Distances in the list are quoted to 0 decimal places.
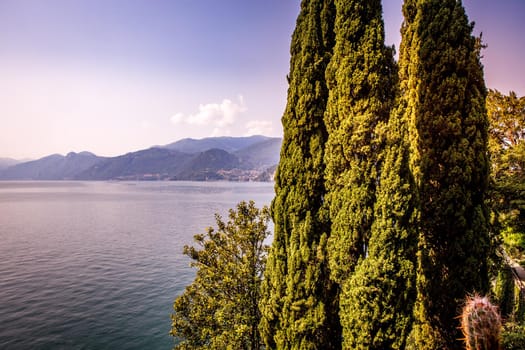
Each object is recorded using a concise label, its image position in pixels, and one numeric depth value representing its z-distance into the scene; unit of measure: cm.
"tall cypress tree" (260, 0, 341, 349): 651
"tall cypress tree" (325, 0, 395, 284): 571
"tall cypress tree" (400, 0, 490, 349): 656
